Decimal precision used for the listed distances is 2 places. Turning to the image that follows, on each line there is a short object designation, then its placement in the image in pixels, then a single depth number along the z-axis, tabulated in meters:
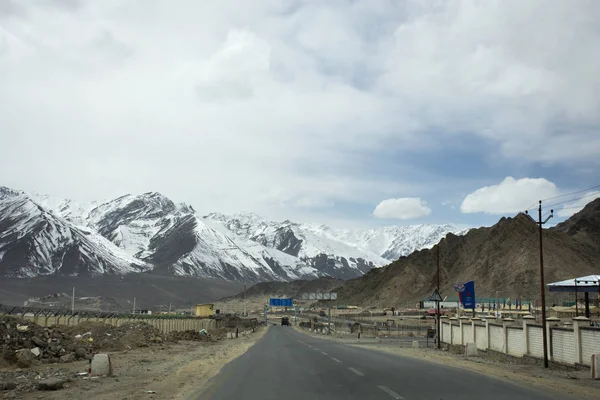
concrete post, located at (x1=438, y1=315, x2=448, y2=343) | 52.81
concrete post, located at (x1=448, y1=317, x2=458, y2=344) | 48.59
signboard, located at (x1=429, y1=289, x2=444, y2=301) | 46.60
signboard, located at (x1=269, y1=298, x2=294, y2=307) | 185.75
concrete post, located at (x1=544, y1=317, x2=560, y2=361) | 30.97
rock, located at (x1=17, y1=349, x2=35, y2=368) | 31.12
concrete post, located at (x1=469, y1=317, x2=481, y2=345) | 43.20
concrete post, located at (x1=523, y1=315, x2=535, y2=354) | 33.80
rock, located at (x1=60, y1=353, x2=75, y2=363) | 34.03
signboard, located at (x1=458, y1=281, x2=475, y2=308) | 54.62
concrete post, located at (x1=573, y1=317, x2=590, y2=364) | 28.08
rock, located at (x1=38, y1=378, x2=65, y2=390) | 20.14
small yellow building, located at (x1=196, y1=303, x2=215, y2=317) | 159.32
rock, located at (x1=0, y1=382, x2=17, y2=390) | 20.60
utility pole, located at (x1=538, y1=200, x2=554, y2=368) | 29.84
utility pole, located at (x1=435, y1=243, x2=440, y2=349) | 48.08
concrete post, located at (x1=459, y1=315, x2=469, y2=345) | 45.88
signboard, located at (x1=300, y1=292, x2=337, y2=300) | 113.24
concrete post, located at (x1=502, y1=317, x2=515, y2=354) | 36.81
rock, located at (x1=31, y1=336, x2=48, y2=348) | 35.50
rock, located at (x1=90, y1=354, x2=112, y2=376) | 24.72
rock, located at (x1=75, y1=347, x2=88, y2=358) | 35.87
